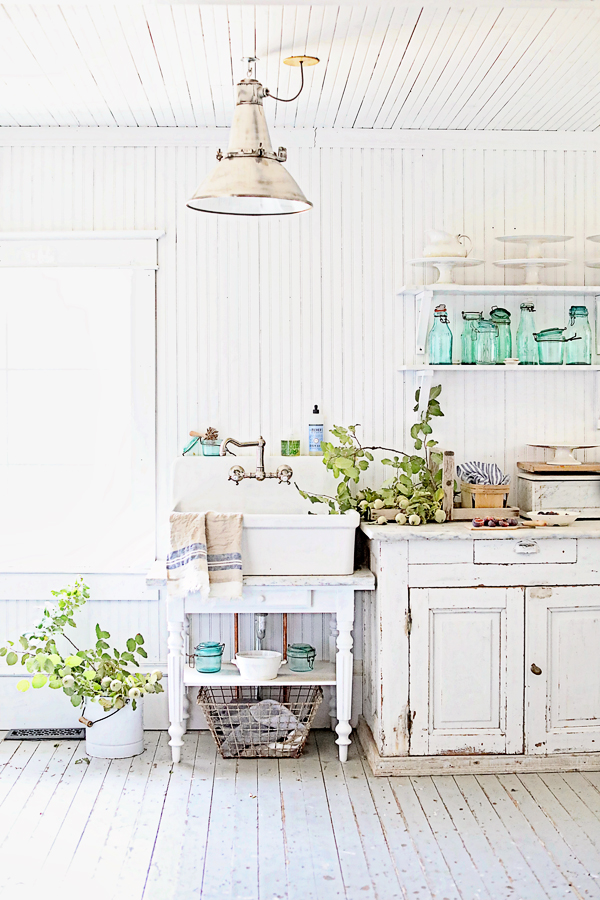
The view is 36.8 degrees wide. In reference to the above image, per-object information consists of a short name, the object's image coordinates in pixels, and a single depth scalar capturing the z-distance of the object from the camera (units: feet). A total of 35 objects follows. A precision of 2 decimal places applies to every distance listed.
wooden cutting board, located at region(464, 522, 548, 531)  11.44
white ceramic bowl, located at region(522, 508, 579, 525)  11.53
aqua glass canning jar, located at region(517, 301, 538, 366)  12.75
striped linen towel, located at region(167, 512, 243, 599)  11.24
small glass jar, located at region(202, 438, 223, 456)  12.84
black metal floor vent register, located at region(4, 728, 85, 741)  12.57
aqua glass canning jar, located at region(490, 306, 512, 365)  12.76
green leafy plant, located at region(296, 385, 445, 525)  12.04
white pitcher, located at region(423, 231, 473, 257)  12.48
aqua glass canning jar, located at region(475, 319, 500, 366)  12.69
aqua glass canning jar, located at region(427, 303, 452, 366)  12.75
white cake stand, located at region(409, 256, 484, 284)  12.38
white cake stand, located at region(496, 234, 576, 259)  12.47
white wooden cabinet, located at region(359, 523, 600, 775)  11.25
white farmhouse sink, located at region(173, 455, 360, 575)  12.82
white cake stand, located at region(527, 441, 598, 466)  12.61
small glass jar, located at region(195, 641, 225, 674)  12.01
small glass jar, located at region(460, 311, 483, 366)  12.80
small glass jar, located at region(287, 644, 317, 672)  12.18
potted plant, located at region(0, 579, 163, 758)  11.56
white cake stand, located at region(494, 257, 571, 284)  12.48
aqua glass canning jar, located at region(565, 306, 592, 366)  12.80
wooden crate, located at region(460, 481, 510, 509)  12.33
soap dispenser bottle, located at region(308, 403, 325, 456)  12.89
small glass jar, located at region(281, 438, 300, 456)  12.86
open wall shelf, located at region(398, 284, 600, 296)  12.41
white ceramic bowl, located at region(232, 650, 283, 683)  11.73
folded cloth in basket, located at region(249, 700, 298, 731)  11.94
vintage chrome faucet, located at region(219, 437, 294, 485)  12.16
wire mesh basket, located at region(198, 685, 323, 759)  11.81
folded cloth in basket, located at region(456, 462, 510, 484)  12.68
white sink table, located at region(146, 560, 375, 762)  11.48
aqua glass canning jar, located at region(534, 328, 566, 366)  12.76
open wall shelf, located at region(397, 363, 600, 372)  12.46
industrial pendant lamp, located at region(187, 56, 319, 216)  8.21
